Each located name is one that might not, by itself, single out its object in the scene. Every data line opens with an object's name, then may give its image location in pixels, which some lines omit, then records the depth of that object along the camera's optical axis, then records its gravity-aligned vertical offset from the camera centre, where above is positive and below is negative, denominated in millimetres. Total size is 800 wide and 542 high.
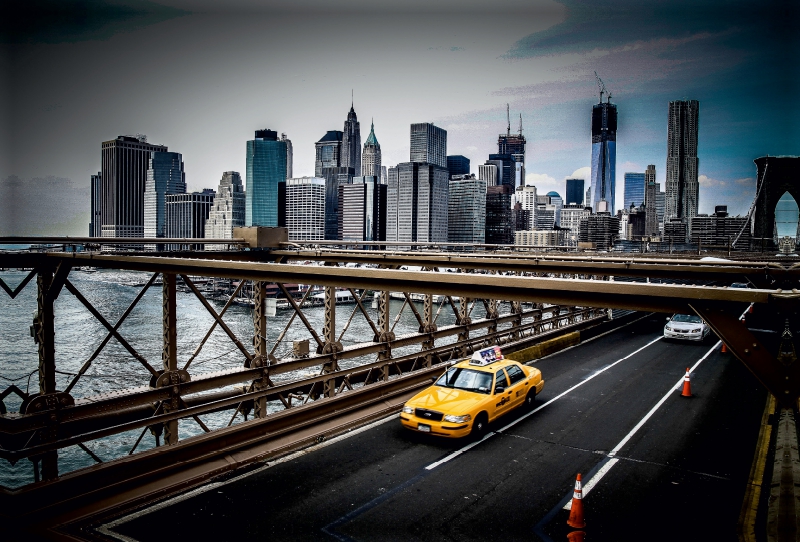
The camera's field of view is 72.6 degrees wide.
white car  23547 -3867
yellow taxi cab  10703 -3385
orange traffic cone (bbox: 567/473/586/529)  7461 -3750
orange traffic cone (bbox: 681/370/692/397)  14770 -4000
